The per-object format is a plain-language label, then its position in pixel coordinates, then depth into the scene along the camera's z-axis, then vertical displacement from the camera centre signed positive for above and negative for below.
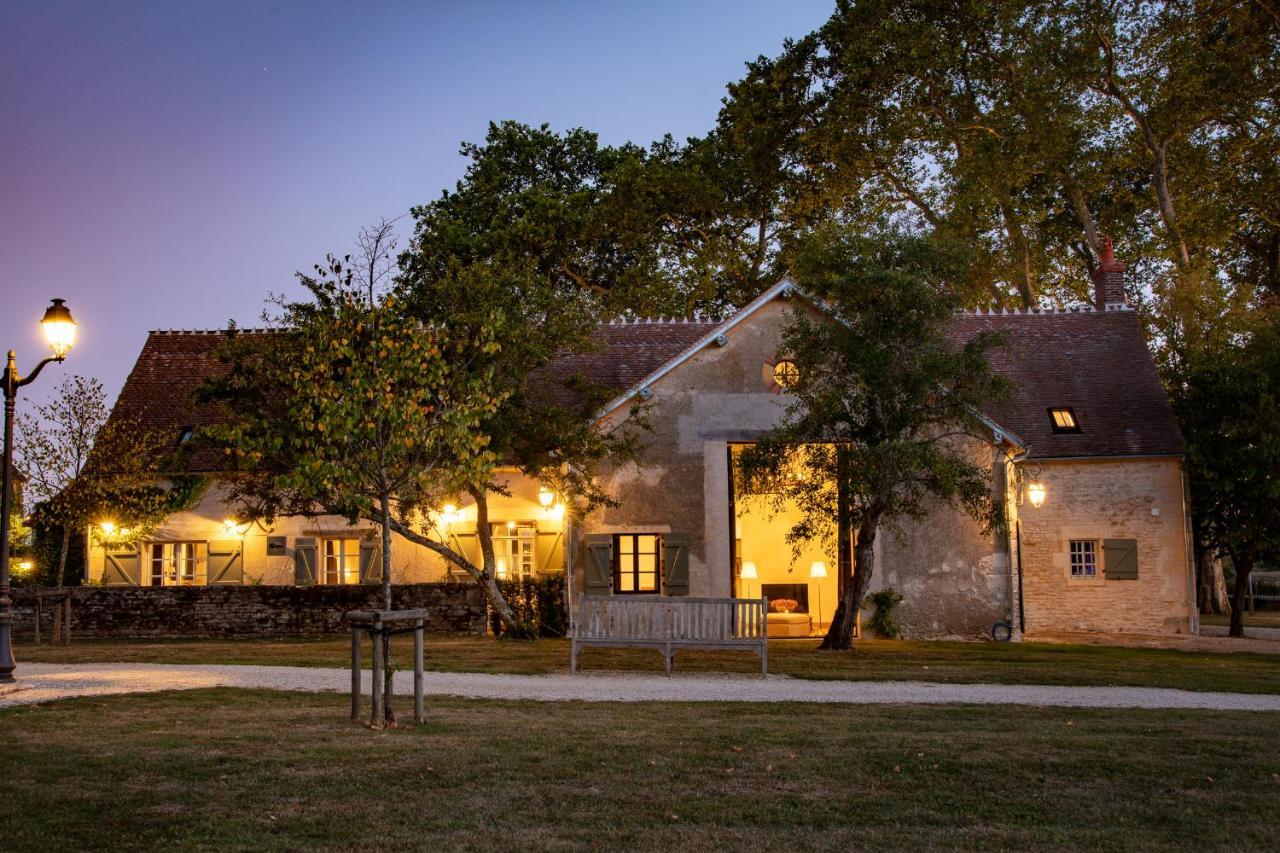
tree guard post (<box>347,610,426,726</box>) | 9.20 -0.60
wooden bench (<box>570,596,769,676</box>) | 14.09 -0.77
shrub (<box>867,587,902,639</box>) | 20.56 -1.06
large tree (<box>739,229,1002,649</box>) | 16.72 +2.18
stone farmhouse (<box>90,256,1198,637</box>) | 20.72 +0.71
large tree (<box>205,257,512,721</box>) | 10.27 +1.22
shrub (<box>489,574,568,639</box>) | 20.30 -0.73
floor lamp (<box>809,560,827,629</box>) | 23.52 -0.31
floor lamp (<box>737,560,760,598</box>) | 23.30 -0.32
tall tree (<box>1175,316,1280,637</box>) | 21.84 +1.81
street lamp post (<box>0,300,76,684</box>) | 12.41 +1.91
